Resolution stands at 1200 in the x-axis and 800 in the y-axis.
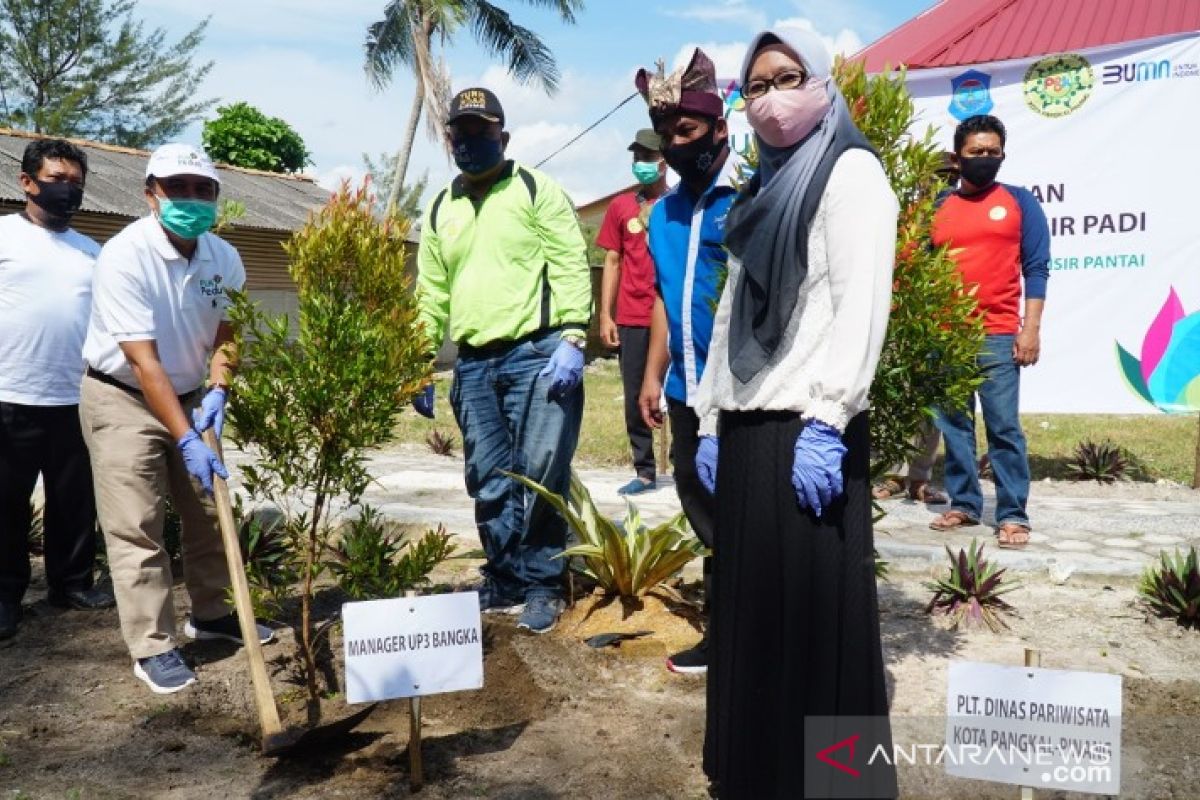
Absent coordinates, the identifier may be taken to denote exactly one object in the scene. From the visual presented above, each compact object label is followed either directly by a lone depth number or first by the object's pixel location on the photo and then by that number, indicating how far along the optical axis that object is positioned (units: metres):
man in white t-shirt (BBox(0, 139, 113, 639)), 4.70
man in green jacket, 4.41
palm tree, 25.17
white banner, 7.10
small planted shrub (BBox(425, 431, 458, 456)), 9.78
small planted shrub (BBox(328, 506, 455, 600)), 3.84
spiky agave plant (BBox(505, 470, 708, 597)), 4.54
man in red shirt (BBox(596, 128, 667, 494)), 7.18
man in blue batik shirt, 3.61
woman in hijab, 2.55
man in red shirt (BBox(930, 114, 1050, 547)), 5.54
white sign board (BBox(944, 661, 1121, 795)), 2.51
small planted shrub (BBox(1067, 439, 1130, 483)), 8.03
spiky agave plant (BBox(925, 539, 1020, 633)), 4.58
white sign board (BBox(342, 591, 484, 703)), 3.08
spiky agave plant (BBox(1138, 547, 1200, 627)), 4.48
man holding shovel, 3.85
